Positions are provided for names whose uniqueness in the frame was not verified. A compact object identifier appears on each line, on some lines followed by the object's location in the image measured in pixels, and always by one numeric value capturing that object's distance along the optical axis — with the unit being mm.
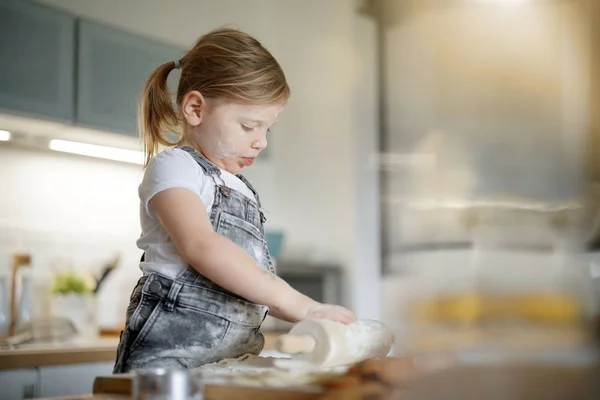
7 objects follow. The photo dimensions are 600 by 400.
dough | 667
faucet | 2250
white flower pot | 2346
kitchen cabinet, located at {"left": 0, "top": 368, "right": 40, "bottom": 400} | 1746
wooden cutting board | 612
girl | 826
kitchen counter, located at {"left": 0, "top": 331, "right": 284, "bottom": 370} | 1757
